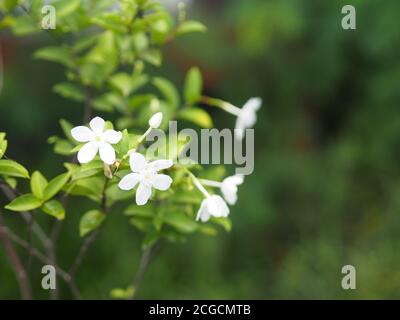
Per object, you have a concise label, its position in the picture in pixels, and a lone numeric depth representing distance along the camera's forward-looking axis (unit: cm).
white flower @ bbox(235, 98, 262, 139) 57
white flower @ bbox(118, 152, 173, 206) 45
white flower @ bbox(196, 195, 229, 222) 49
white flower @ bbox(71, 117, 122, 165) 45
